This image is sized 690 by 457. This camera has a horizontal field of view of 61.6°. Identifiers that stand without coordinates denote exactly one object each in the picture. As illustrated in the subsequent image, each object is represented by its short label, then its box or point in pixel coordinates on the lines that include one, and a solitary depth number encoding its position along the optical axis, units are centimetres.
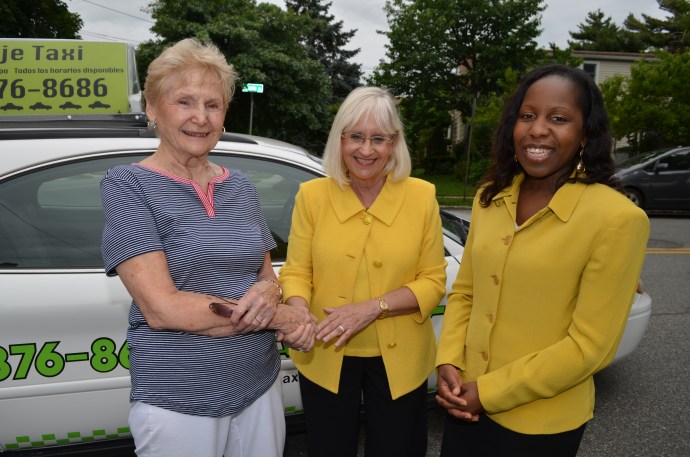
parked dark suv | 1222
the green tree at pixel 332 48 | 3316
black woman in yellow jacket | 154
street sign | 921
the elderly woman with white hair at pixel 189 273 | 155
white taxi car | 238
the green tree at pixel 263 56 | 2017
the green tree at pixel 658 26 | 4556
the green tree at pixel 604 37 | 4903
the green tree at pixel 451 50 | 2206
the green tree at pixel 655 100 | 1727
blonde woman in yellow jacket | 212
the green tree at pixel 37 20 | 1895
